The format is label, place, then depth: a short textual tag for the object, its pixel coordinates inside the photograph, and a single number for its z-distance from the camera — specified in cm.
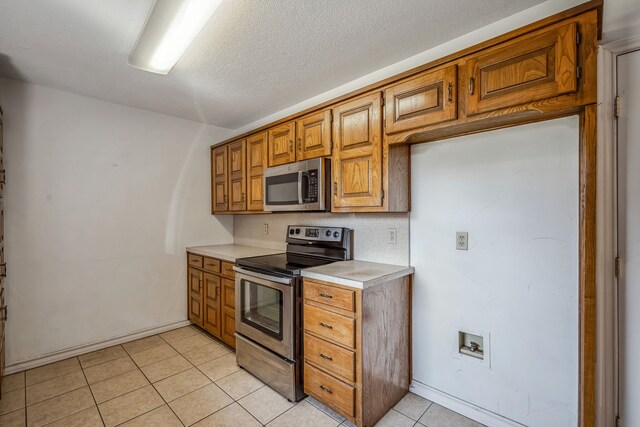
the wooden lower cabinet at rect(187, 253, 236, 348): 282
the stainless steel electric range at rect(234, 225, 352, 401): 206
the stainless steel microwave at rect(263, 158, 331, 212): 235
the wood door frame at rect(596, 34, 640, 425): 146
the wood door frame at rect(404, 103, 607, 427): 128
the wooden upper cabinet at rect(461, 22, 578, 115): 131
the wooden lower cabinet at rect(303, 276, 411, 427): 175
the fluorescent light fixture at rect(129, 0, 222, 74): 147
